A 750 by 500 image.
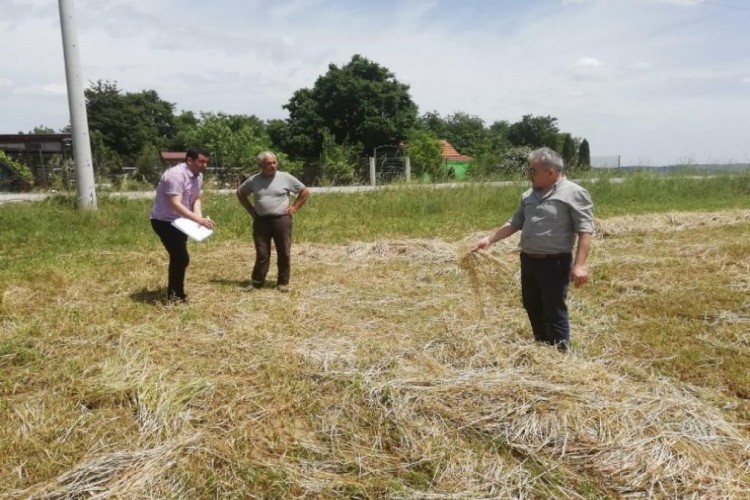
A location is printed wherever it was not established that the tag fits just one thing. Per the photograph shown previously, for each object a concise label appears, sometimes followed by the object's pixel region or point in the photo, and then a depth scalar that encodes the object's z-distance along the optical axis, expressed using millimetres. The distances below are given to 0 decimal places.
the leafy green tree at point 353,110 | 30922
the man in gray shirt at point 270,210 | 5746
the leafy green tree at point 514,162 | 18580
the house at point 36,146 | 25844
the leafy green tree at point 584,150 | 38478
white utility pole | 10578
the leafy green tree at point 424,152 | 24808
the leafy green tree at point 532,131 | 51750
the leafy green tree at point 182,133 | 46350
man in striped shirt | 4871
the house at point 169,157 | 33750
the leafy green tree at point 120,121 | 41906
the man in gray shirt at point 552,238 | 3344
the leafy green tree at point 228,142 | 24492
